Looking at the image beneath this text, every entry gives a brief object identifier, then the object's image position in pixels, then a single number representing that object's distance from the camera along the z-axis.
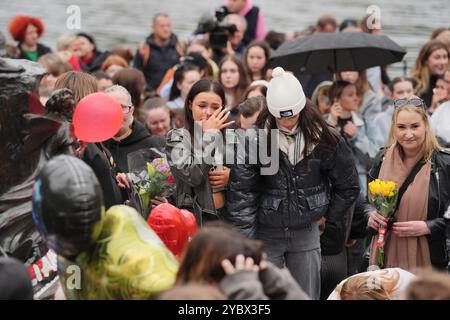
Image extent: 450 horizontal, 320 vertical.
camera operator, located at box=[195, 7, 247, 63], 18.73
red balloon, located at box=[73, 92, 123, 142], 8.96
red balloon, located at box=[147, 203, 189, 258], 8.21
